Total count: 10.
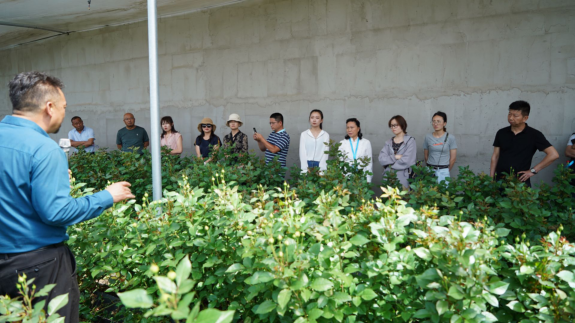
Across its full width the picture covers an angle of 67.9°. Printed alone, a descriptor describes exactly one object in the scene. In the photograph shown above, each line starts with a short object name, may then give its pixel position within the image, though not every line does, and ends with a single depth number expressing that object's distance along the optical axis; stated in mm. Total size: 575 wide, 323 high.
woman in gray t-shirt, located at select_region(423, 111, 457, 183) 5500
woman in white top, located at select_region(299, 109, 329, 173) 6062
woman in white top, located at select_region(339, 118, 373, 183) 5801
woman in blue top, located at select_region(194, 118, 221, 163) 6527
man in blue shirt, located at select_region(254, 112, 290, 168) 6067
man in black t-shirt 4645
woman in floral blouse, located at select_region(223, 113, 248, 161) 6371
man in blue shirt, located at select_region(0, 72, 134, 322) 1856
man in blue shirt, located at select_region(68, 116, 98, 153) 8174
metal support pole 3176
